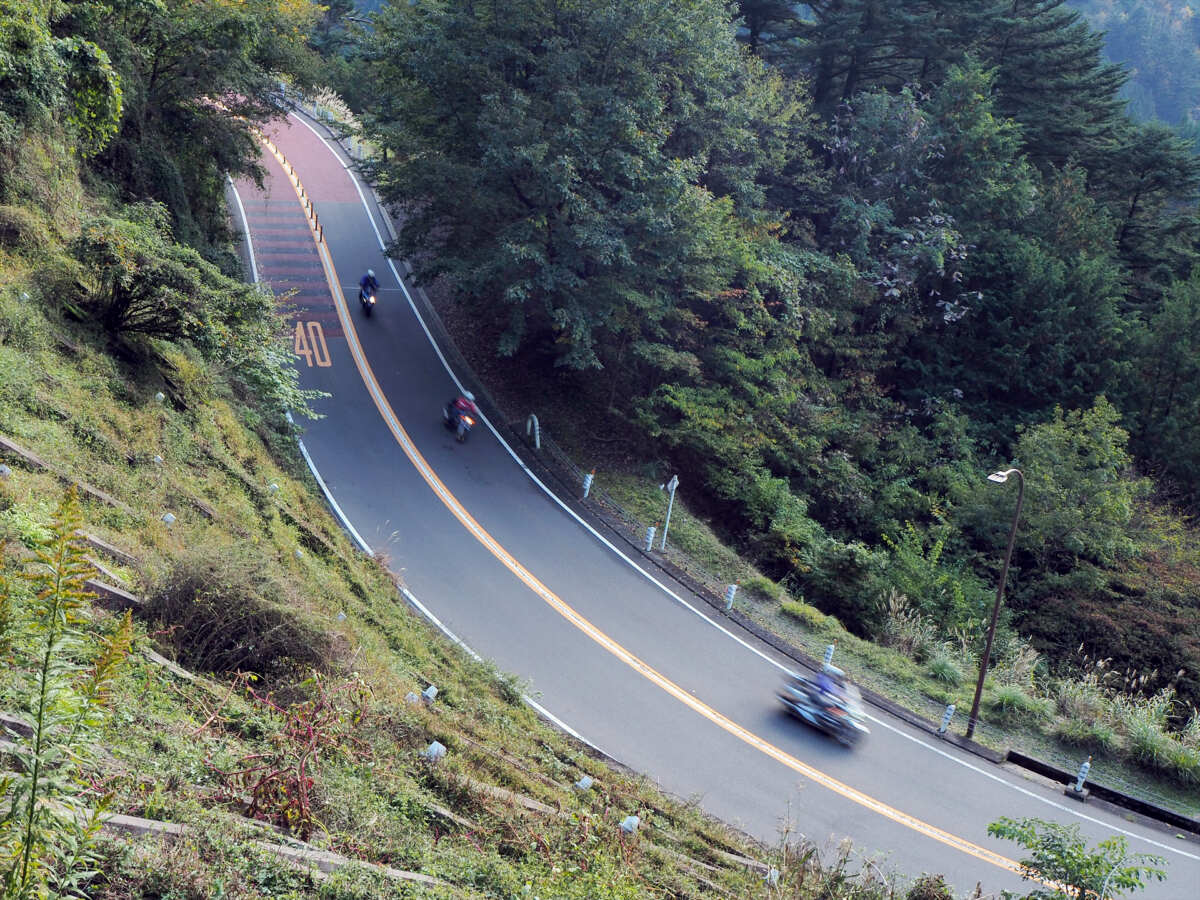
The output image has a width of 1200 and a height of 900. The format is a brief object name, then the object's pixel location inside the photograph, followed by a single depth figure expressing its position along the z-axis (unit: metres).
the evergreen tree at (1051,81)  36.28
